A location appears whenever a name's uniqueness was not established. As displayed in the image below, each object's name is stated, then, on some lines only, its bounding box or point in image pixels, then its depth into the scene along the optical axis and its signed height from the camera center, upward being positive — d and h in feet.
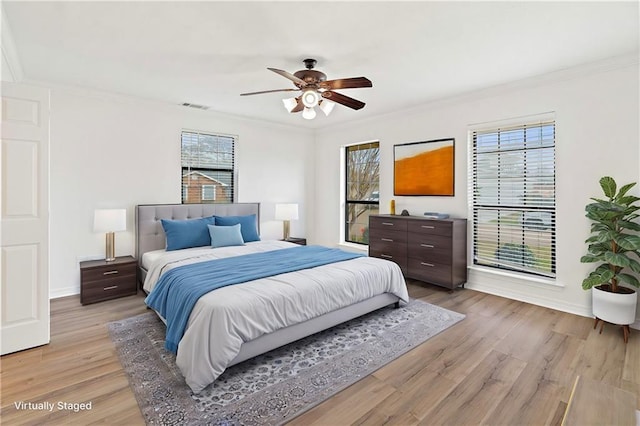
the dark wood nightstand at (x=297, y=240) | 18.76 -1.82
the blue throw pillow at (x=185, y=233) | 14.15 -1.10
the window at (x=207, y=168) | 16.56 +2.24
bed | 7.22 -2.52
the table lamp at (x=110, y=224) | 12.92 -0.62
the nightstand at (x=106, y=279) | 12.44 -2.86
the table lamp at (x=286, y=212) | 18.66 -0.15
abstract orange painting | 15.28 +2.16
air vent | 15.62 +5.16
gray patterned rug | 6.44 -3.98
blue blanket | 8.14 -1.98
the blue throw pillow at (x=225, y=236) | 14.66 -1.25
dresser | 13.78 -1.70
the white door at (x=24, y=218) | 8.51 -0.27
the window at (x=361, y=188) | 19.20 +1.35
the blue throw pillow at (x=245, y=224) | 15.94 -0.74
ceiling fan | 9.89 +3.92
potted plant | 9.56 -1.37
